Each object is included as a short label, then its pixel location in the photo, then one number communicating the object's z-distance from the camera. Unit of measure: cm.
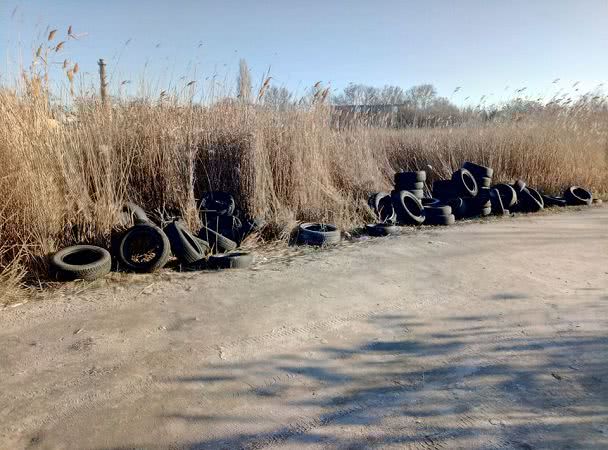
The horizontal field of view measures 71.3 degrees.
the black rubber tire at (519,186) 891
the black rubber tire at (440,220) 746
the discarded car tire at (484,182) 901
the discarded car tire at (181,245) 488
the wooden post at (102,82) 621
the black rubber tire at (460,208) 821
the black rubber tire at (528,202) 877
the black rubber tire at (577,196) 945
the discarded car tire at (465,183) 854
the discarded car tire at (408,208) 734
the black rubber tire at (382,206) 741
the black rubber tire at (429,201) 828
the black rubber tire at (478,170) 905
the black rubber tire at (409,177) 828
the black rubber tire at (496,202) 848
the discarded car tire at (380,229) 657
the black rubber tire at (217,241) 554
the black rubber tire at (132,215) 518
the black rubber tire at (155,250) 464
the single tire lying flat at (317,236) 596
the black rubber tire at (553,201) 928
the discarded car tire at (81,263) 420
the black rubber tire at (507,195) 856
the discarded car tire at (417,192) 822
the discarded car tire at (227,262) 489
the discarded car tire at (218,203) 628
